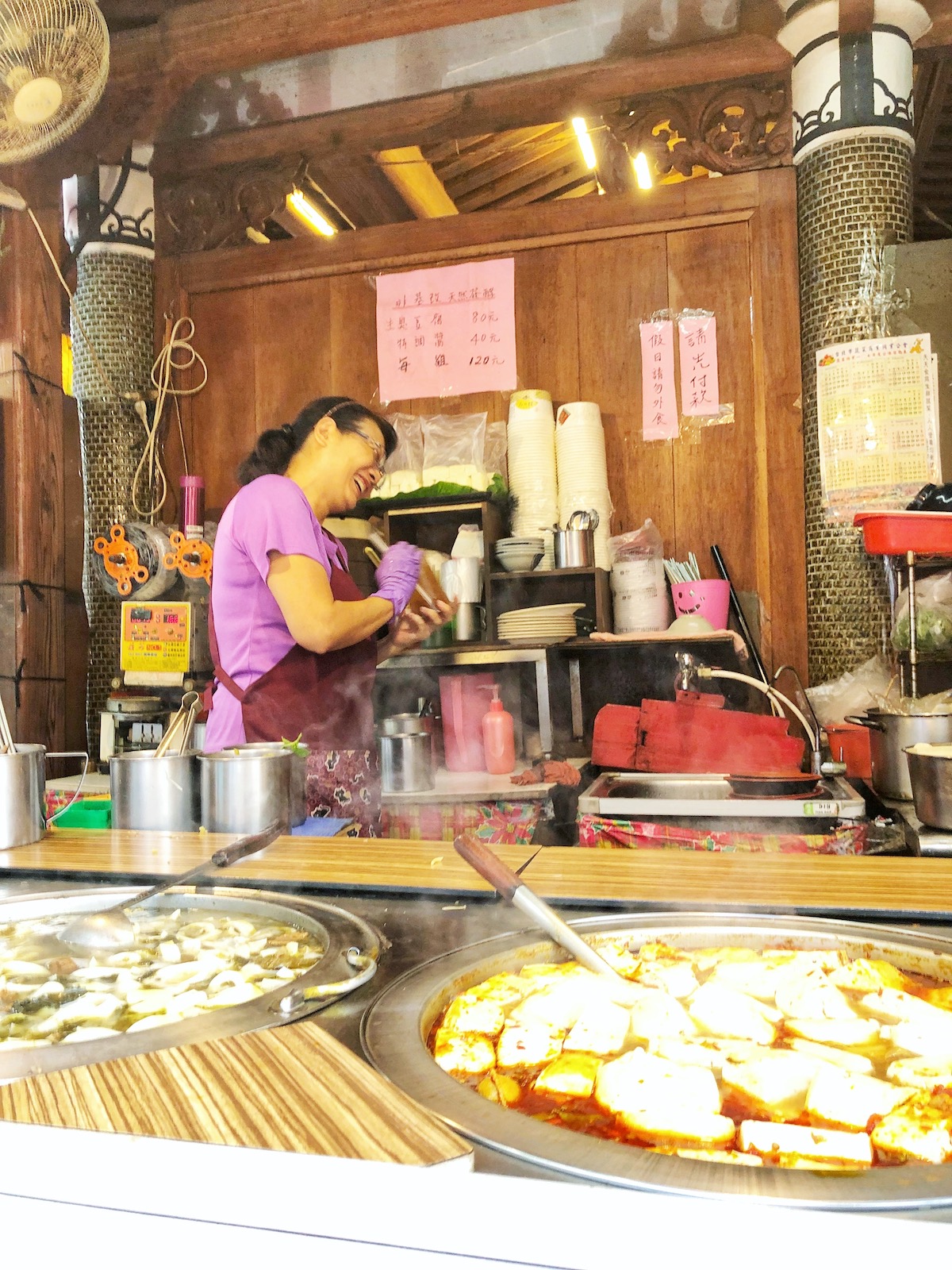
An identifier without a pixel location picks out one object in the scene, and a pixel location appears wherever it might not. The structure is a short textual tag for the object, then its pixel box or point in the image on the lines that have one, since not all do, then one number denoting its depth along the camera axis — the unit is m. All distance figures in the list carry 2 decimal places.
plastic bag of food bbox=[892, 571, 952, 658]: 2.73
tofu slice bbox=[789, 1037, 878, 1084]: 0.73
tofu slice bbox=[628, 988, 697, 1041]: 0.79
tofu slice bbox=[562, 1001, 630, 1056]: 0.77
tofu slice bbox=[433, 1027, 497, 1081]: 0.72
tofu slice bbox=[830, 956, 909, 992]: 0.87
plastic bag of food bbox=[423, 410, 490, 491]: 3.28
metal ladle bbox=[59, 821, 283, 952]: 1.06
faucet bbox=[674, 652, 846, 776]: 2.88
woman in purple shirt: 2.53
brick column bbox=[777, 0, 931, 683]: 2.86
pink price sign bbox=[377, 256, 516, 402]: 3.46
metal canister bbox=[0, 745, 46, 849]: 1.48
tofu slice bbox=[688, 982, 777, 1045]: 0.80
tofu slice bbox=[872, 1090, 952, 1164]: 0.58
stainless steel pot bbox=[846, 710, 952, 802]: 2.13
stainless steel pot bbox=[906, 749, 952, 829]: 1.71
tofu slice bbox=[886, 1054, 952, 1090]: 0.69
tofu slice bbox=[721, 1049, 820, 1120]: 0.67
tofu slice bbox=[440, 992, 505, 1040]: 0.78
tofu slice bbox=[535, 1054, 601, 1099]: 0.70
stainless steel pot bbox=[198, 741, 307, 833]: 1.55
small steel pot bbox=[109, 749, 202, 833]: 1.65
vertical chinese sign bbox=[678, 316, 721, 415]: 3.25
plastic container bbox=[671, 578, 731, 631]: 3.11
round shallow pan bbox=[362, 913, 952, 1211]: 0.49
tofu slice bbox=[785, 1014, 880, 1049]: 0.78
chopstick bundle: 3.20
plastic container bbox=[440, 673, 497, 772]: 3.08
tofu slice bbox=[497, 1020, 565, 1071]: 0.75
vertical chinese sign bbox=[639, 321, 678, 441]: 3.30
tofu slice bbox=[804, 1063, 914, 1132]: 0.64
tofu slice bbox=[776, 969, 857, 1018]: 0.82
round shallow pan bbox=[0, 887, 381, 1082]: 0.71
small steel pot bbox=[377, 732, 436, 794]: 2.74
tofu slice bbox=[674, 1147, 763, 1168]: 0.58
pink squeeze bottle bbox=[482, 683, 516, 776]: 2.97
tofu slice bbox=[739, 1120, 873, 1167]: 0.59
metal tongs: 1.67
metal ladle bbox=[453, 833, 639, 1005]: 0.88
